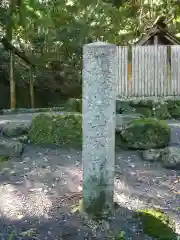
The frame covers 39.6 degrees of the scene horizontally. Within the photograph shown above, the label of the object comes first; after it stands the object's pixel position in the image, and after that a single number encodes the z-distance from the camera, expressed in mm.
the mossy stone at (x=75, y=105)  6955
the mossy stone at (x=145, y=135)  4133
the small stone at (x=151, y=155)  3930
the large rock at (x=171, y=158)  3752
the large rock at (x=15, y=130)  4463
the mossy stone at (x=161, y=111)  6391
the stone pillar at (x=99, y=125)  2600
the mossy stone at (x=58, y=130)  4235
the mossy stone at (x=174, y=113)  6498
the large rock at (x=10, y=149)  3993
